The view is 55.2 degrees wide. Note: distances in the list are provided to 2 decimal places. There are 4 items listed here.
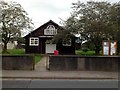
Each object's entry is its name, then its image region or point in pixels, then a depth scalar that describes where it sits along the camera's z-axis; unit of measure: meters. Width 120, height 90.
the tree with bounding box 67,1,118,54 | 13.54
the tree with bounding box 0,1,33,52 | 18.77
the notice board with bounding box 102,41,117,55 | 7.85
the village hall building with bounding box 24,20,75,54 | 20.30
